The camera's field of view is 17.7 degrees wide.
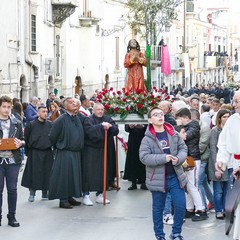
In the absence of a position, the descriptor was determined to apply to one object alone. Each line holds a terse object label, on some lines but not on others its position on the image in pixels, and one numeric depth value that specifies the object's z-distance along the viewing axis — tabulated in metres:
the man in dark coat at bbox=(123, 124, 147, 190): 14.00
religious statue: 15.28
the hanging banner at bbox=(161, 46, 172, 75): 31.97
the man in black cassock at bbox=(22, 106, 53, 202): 12.70
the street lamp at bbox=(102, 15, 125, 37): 37.67
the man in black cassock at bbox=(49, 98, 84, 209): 11.97
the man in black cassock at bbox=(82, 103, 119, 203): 12.27
